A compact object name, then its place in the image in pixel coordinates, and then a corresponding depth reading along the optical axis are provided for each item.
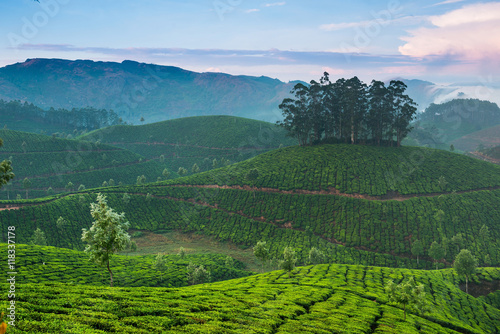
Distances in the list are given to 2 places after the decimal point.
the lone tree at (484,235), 79.69
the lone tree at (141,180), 136.73
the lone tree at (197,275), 61.59
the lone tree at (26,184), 120.00
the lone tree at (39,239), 74.56
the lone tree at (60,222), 86.62
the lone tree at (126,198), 111.06
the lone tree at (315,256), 75.89
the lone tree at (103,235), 36.16
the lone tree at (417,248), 77.56
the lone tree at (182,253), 78.12
